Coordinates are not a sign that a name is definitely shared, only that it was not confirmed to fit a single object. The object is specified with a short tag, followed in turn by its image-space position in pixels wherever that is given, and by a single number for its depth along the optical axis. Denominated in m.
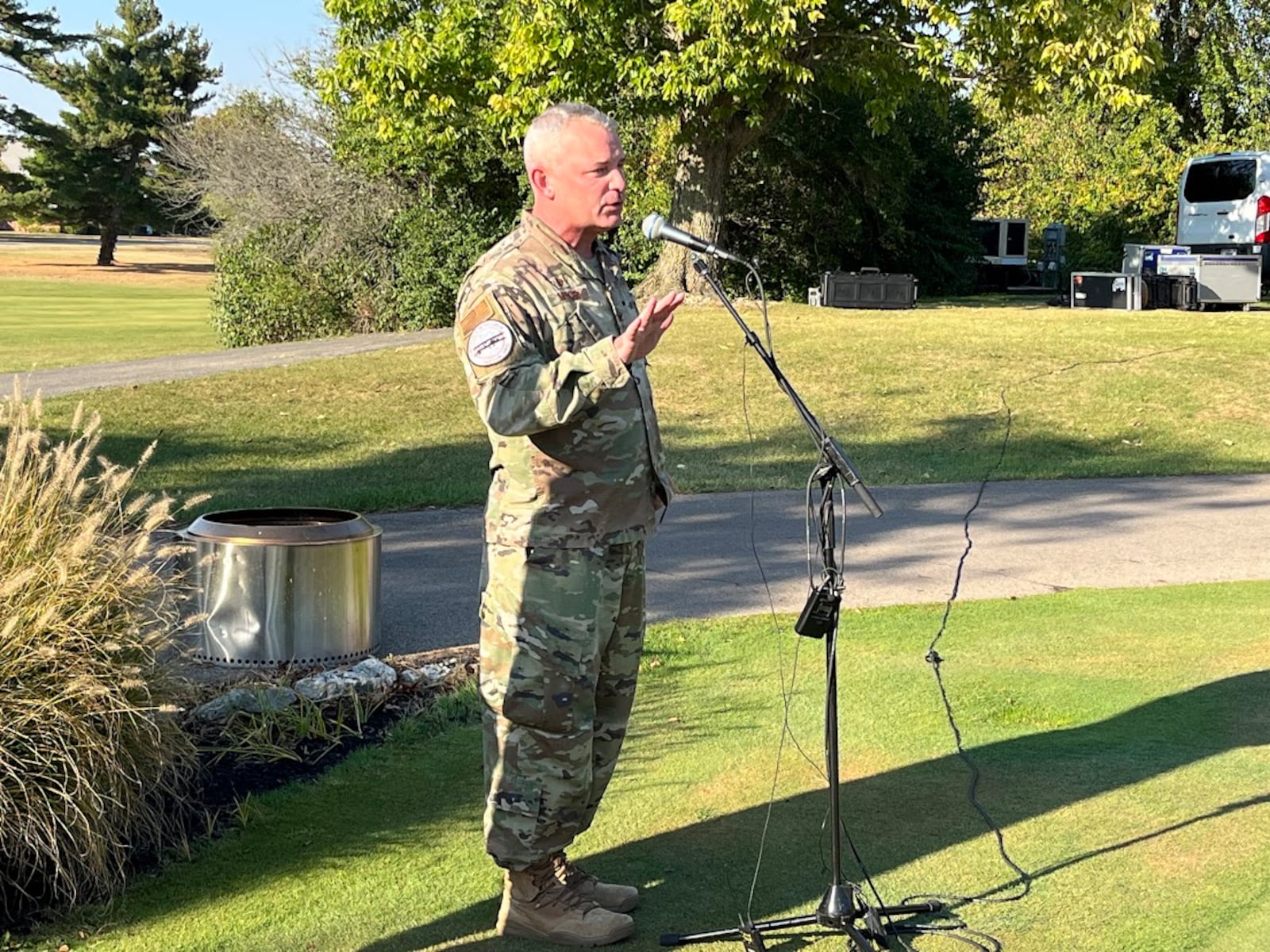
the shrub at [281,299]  26.86
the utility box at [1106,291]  24.05
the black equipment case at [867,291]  24.27
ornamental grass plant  3.82
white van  29.19
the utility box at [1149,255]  25.31
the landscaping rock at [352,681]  5.54
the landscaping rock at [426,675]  5.87
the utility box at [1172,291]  24.09
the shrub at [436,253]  25.45
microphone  3.33
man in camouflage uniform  3.44
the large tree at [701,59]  18.83
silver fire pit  5.64
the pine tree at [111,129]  65.81
